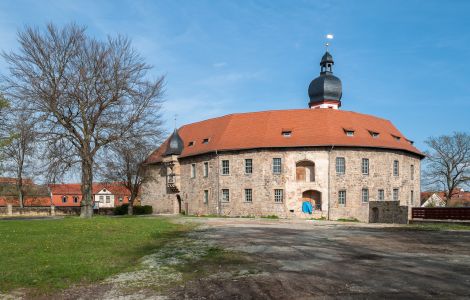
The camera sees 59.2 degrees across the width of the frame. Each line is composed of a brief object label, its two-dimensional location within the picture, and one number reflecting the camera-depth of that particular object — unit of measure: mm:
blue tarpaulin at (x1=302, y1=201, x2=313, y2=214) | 34812
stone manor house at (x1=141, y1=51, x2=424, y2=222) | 35312
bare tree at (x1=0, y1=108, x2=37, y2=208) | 25000
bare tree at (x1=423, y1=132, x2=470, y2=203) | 56125
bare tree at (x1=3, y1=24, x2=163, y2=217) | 26406
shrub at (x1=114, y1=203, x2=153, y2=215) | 47438
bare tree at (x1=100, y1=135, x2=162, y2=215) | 27922
